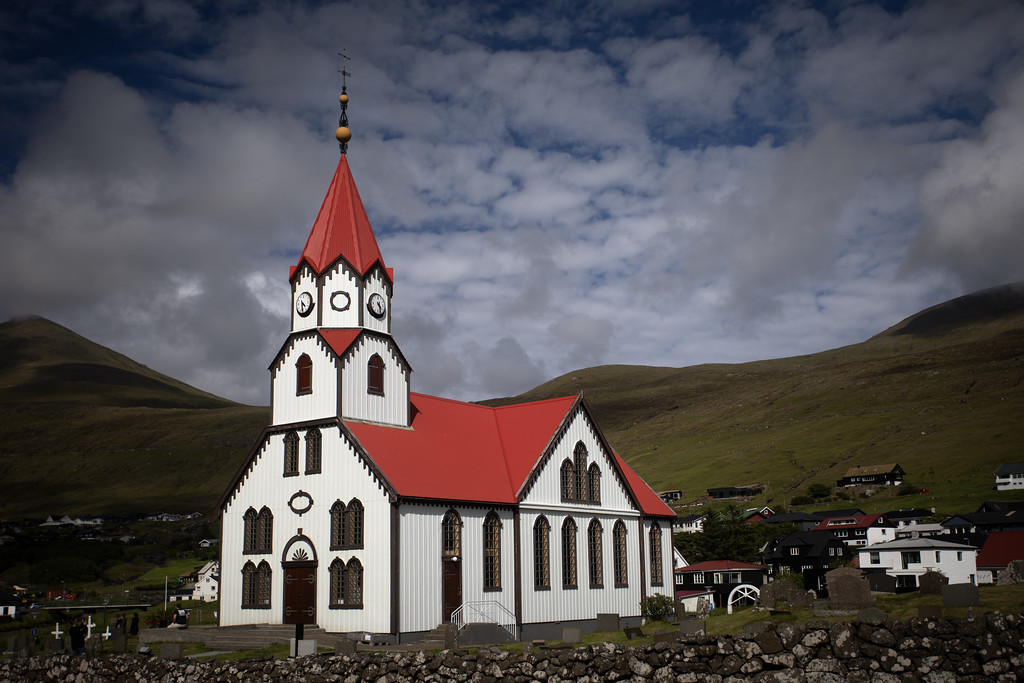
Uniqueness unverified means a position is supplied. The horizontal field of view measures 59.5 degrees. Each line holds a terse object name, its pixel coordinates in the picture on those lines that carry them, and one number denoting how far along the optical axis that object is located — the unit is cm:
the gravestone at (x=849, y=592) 2472
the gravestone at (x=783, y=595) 2756
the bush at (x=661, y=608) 4078
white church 3450
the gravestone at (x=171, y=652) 2442
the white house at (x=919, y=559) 6950
